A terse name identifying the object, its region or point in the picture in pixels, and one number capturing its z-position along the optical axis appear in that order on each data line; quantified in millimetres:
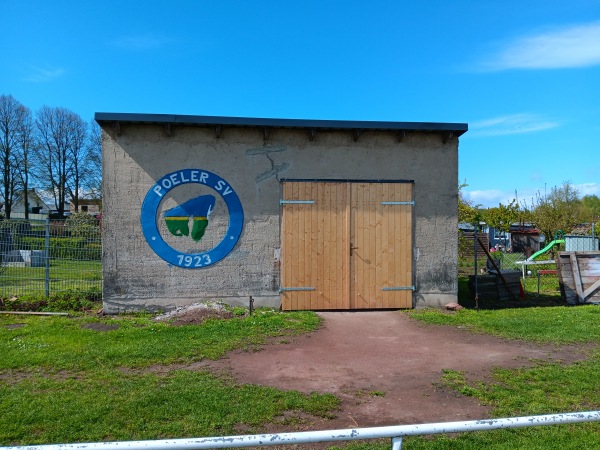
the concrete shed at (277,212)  9648
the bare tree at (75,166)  40969
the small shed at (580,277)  11586
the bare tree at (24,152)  38906
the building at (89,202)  40600
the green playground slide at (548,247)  15048
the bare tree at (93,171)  40119
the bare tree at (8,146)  38438
